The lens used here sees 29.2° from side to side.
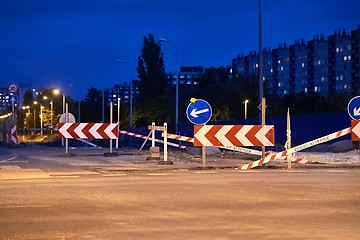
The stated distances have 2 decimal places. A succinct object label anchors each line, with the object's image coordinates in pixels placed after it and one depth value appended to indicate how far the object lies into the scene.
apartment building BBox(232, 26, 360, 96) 161.38
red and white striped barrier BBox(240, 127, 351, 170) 22.83
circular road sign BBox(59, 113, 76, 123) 36.03
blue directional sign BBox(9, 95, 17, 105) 46.00
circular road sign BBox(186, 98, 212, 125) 23.66
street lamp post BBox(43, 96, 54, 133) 100.86
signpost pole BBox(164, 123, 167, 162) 25.50
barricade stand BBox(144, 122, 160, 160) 28.55
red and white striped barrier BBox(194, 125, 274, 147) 23.72
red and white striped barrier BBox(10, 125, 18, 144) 46.87
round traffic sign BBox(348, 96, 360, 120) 23.36
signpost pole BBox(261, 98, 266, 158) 24.54
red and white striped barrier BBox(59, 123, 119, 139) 32.38
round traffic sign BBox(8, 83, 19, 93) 43.97
